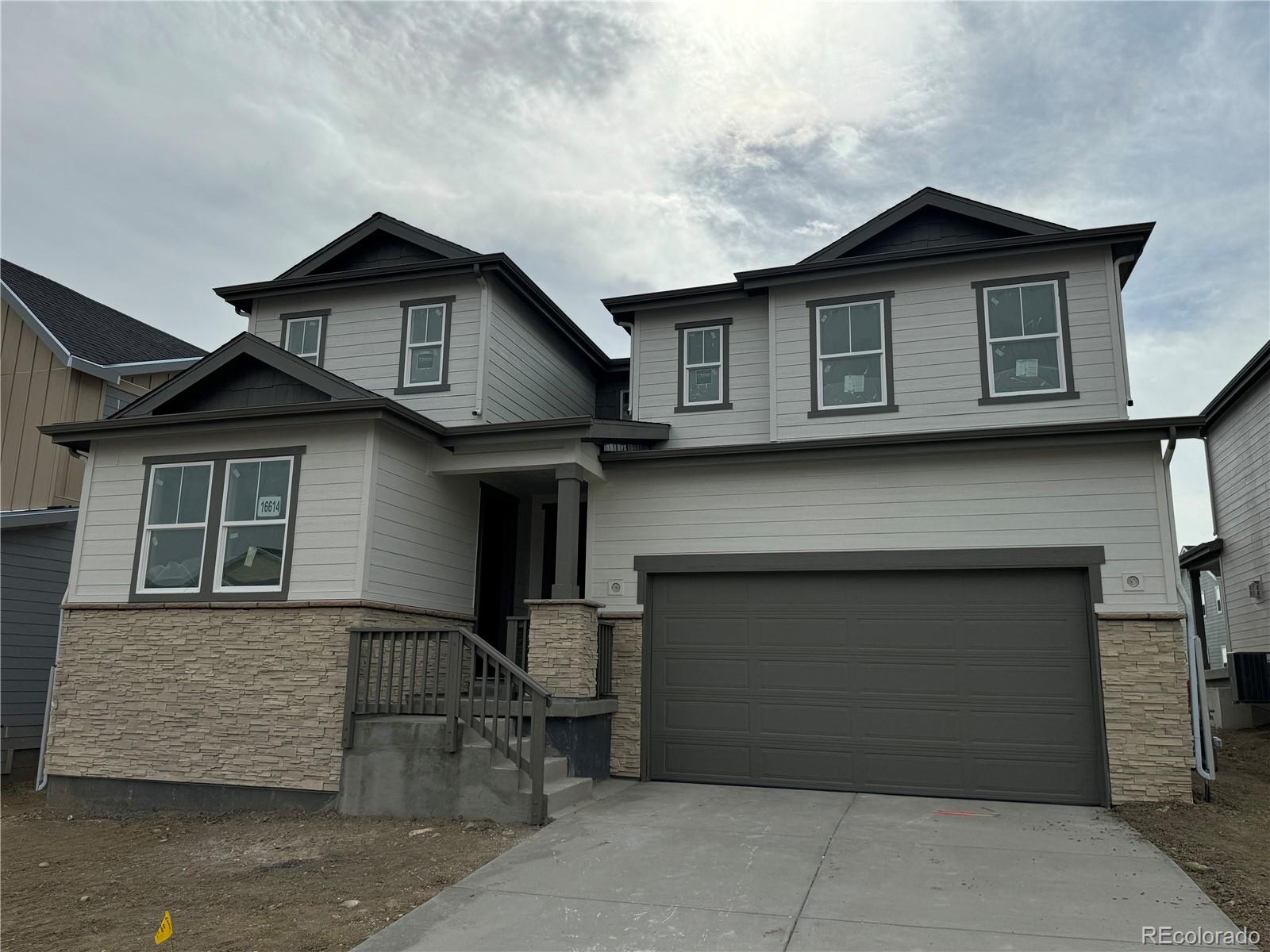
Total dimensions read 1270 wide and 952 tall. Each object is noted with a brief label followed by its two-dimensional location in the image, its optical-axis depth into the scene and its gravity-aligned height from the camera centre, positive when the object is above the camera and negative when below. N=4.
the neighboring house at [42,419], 12.86 +3.43
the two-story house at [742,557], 9.44 +0.96
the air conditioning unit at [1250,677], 14.20 -0.38
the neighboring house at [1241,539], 13.39 +1.84
